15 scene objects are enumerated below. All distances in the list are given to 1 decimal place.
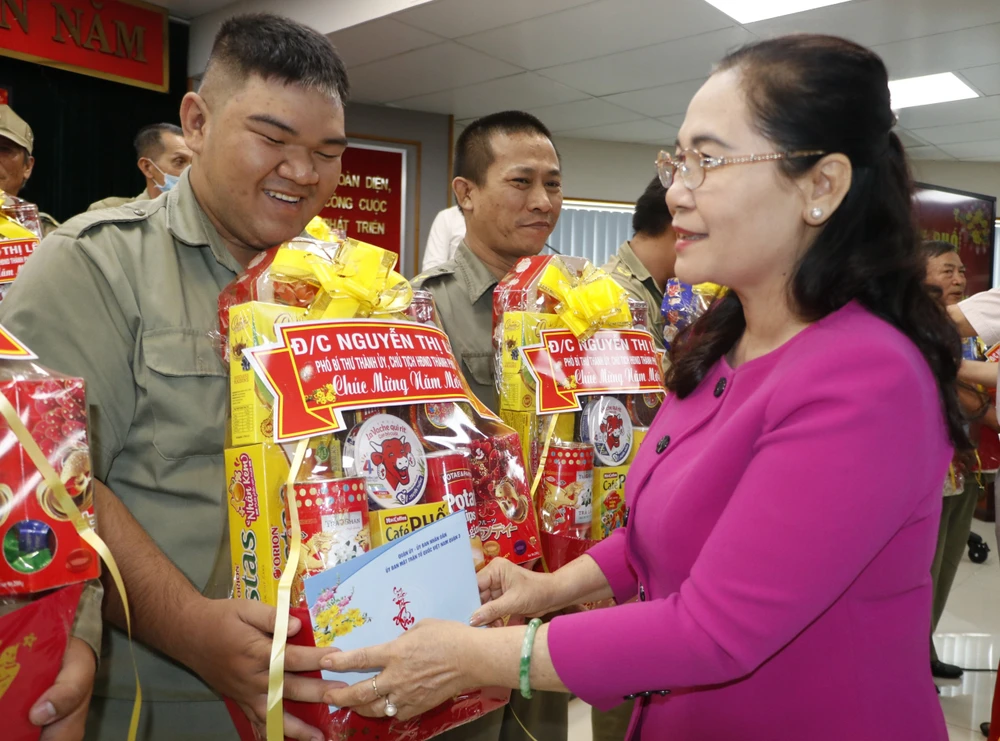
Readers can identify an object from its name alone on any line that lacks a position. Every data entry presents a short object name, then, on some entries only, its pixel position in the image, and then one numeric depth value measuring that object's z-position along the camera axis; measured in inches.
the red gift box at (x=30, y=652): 30.3
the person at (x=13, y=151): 111.7
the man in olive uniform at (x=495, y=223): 77.4
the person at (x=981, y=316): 115.6
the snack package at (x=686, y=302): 81.3
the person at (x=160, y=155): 147.4
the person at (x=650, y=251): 109.4
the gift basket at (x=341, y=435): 38.3
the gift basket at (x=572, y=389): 55.9
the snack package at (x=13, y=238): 74.8
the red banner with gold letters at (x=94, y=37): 199.0
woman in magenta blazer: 36.6
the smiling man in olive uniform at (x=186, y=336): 42.8
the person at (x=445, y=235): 197.8
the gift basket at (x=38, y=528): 30.5
